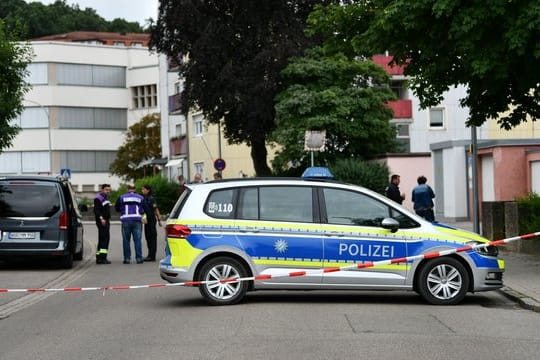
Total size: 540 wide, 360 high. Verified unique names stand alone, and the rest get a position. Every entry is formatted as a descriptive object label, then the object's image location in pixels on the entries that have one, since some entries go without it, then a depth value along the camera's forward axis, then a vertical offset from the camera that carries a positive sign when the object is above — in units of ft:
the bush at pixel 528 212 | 69.87 -1.83
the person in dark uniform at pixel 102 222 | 71.86 -1.90
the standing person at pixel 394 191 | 76.64 -0.19
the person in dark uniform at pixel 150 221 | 73.36 -1.95
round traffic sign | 157.89 +4.34
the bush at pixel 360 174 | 113.50 +1.65
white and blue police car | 43.14 -2.44
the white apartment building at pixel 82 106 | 283.59 +24.86
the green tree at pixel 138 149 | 241.55 +10.75
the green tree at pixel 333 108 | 124.88 +9.95
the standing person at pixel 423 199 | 78.95 -0.86
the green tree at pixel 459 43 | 54.90 +8.18
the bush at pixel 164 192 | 166.68 +0.23
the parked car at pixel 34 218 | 64.95 -1.37
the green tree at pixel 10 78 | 88.69 +10.36
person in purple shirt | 70.54 -1.36
